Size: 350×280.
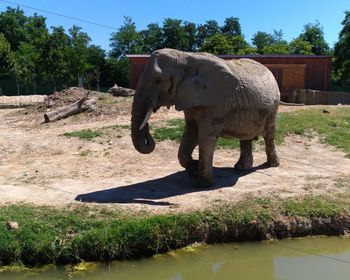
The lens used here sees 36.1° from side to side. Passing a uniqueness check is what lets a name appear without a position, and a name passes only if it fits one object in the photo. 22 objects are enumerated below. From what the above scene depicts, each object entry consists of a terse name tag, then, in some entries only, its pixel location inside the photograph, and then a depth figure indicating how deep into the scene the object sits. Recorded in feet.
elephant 31.35
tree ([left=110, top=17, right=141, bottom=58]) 201.06
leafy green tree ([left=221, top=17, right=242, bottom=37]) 224.53
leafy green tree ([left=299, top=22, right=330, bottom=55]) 195.31
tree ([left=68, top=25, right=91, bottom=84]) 166.20
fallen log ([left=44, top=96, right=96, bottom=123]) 62.95
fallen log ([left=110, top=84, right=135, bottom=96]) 78.07
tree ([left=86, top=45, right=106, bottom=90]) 180.55
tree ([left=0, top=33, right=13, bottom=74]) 124.98
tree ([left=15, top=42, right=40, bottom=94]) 158.20
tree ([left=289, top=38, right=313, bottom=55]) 181.57
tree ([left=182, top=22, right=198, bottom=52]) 205.46
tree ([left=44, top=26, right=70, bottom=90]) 143.33
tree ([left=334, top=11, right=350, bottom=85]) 128.88
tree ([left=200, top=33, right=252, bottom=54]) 172.55
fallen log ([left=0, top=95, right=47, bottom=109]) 96.94
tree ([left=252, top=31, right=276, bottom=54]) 224.84
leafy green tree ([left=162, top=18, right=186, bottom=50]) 197.36
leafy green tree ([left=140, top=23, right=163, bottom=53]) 201.46
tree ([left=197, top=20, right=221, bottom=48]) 212.23
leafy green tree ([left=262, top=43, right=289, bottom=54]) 179.93
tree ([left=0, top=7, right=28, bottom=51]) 200.75
